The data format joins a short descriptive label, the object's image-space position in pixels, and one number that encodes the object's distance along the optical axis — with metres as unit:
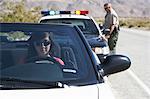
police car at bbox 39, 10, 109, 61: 18.90
